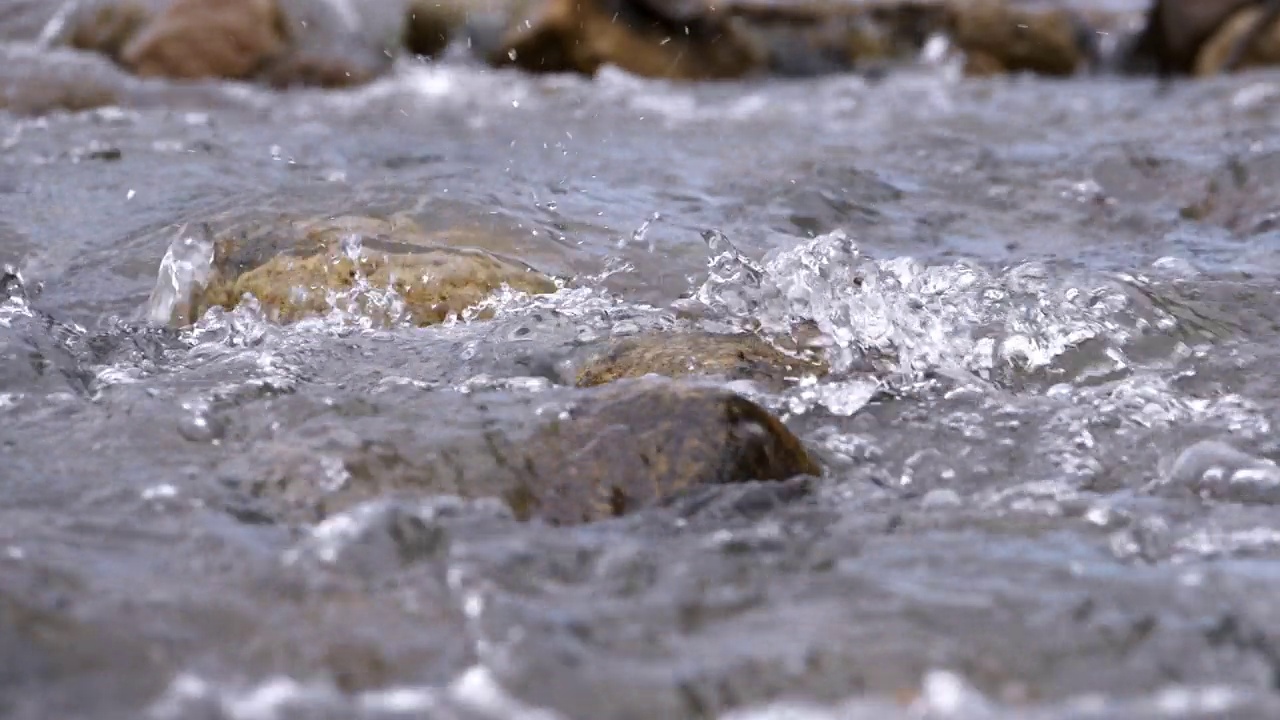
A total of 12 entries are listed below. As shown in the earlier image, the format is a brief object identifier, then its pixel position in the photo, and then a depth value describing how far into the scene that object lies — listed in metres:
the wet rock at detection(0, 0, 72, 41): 19.56
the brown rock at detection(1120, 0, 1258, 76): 20.78
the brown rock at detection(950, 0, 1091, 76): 21.47
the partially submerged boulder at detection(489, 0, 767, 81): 19.95
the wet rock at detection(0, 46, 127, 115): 15.28
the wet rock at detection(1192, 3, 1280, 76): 19.66
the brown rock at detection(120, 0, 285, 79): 17.66
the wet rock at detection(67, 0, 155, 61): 18.61
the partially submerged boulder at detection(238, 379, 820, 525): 5.46
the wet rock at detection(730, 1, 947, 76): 21.72
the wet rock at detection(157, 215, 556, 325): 8.29
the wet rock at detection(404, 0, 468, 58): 20.50
